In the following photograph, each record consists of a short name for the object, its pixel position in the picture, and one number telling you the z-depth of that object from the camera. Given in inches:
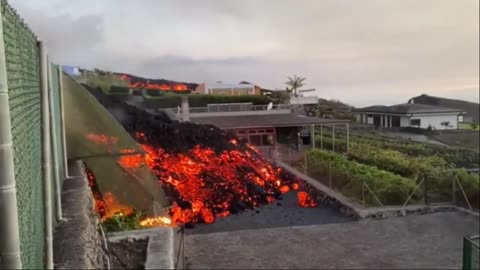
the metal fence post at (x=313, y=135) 857.5
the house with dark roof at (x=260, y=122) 840.3
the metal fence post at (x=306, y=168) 650.1
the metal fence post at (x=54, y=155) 121.3
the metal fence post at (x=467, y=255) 241.8
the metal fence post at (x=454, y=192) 474.6
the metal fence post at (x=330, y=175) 572.3
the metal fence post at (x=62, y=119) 170.9
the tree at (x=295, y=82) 1806.1
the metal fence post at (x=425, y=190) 479.5
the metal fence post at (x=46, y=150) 89.0
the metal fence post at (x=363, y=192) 481.8
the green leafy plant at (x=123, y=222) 248.4
